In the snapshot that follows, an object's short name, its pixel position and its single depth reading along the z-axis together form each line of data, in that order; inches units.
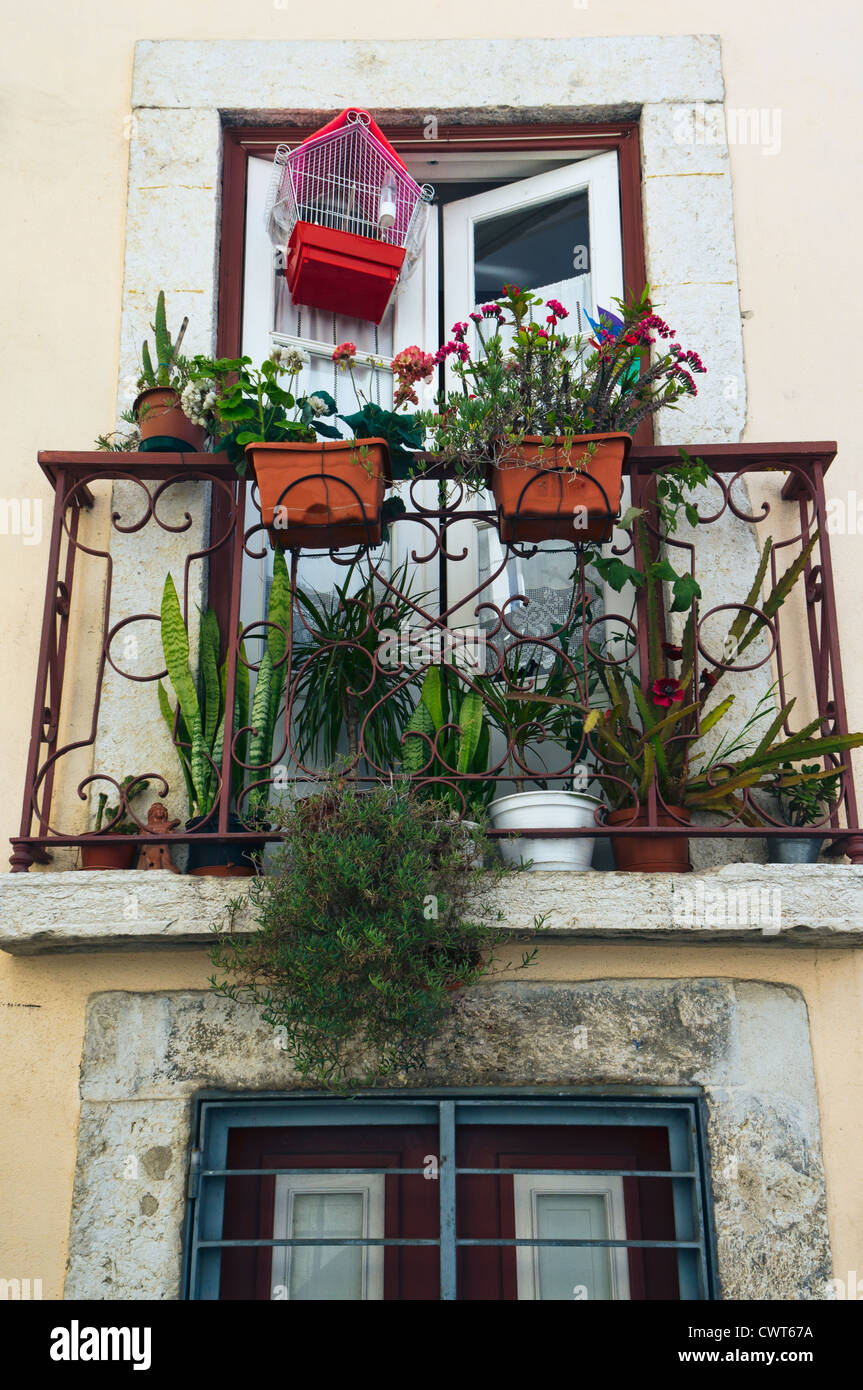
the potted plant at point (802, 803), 132.0
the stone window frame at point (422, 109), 160.9
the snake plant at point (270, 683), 135.0
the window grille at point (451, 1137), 122.3
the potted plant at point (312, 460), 133.3
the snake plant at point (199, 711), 136.0
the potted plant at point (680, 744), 131.0
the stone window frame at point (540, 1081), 121.6
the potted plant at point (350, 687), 143.3
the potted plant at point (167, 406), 144.3
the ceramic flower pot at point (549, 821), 130.9
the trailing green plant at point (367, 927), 113.7
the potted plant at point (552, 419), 134.4
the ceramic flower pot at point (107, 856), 133.4
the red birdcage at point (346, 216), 163.6
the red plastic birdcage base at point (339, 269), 163.8
